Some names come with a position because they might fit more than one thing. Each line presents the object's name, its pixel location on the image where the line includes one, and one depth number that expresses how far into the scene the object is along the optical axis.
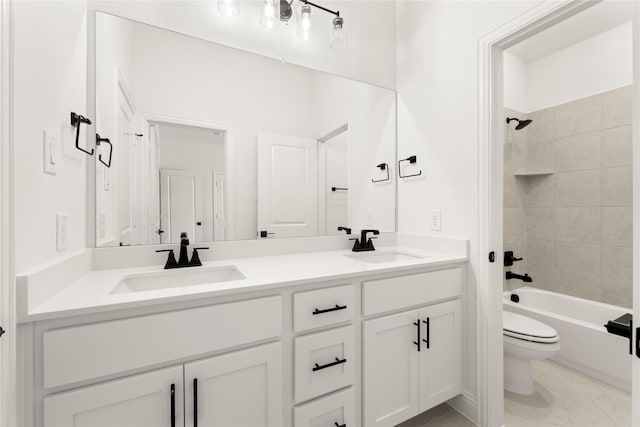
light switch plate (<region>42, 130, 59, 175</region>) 0.81
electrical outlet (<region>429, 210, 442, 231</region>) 1.69
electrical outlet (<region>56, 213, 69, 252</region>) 0.90
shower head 2.46
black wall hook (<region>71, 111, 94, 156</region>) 1.01
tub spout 2.29
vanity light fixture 1.38
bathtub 1.76
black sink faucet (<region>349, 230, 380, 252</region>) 1.78
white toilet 1.65
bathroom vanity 0.74
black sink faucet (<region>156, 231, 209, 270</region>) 1.26
